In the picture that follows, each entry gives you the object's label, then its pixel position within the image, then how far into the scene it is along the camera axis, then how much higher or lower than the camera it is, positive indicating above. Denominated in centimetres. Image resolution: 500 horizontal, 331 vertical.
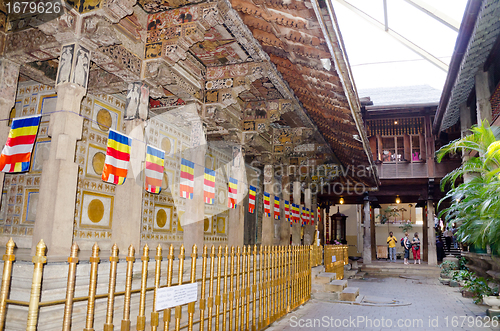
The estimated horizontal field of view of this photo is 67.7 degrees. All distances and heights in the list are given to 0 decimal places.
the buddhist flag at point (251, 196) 1190 +111
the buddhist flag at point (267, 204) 1187 +87
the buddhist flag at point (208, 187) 861 +98
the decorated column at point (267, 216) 1139 +52
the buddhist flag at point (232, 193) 959 +96
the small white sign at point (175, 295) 349 -65
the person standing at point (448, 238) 2467 -13
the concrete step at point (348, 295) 909 -149
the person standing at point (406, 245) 1979 -54
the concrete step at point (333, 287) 941 -135
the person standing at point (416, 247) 1934 -61
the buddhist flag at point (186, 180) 779 +103
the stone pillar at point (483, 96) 1003 +375
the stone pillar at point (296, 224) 1552 +37
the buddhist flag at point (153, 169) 663 +107
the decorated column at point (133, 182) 566 +71
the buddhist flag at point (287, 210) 1426 +83
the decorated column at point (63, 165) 450 +75
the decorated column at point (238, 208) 948 +58
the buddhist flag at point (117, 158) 557 +105
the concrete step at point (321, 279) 964 -119
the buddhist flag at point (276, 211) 1378 +76
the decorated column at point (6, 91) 526 +190
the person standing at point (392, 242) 2052 -40
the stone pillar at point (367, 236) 1959 -11
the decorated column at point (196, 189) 767 +87
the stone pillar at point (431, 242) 1861 -32
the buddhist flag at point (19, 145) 519 +113
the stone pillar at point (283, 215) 1352 +60
